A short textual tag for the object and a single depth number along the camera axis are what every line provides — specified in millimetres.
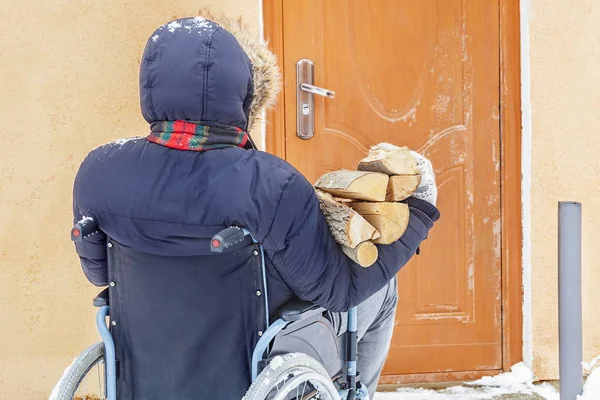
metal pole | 5490
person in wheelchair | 4597
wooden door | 6115
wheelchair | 4609
